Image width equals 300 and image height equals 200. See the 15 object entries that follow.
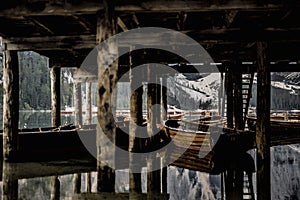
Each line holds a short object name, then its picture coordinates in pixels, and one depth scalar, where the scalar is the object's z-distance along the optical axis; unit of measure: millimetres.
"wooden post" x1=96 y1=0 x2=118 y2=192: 5754
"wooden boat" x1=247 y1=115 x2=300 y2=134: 15688
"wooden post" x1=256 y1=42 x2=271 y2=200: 8203
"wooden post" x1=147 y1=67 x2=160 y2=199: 10945
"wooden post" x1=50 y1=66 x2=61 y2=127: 14070
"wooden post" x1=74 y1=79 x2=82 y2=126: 19609
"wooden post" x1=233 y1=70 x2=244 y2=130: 12469
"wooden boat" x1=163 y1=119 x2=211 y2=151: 10837
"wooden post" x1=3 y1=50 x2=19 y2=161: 9508
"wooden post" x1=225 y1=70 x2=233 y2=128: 13891
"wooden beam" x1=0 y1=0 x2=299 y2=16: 5844
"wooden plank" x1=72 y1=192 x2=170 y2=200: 5641
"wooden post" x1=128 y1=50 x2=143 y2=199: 9983
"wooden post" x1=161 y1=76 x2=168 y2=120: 18948
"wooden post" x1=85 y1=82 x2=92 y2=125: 23403
